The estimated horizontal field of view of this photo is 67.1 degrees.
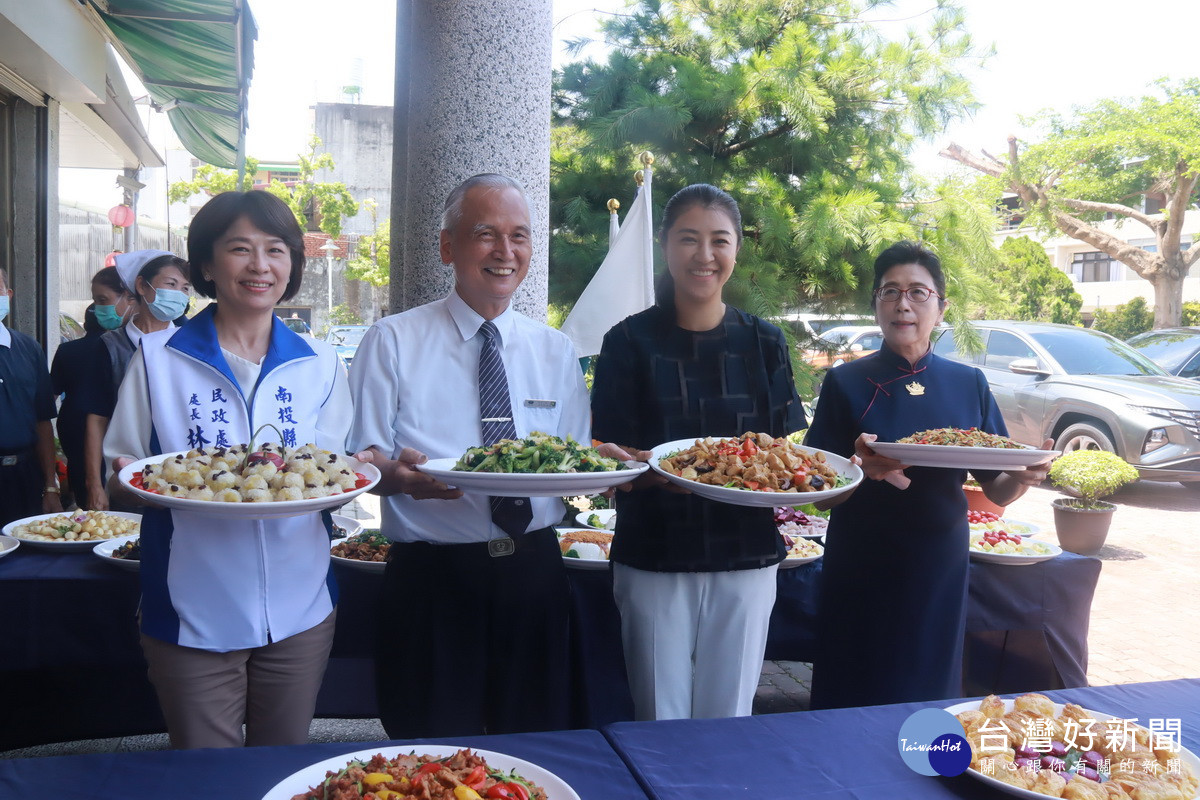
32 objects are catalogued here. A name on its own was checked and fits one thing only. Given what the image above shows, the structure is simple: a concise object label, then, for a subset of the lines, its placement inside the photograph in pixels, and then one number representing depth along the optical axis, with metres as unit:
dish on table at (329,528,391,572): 3.12
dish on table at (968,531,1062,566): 3.61
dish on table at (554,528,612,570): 3.21
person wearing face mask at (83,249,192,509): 4.20
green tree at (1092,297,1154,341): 21.95
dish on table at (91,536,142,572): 2.97
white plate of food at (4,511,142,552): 3.26
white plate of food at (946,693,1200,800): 1.51
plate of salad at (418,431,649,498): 2.00
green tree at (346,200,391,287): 29.06
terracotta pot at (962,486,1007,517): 6.01
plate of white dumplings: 1.81
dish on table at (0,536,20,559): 3.13
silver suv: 9.05
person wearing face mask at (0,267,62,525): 4.30
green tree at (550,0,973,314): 5.43
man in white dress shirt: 2.33
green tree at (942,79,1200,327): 16.20
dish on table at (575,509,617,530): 4.03
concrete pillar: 3.70
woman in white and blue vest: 2.06
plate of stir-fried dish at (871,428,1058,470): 2.43
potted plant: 7.36
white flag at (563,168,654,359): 4.50
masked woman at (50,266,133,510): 4.51
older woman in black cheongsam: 2.79
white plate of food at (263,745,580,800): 1.40
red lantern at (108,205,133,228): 12.58
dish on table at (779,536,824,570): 3.44
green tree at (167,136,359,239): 27.56
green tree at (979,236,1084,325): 22.55
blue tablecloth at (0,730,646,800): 1.50
